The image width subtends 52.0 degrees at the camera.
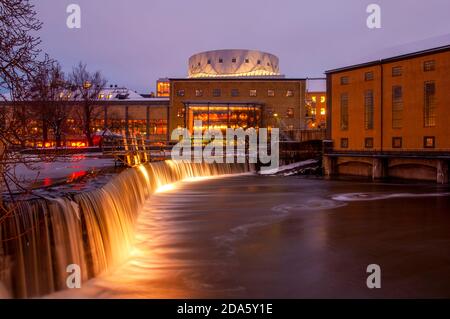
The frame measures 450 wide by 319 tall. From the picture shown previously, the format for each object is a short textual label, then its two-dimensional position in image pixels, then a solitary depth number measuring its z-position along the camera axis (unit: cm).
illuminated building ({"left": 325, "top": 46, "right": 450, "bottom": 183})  3362
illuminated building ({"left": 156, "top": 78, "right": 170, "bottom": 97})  15675
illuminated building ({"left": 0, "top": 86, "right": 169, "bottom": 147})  8206
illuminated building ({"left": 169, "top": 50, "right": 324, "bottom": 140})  7094
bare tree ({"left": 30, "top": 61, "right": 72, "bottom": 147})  3843
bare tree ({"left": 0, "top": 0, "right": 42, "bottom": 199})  854
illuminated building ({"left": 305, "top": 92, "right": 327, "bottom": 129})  13800
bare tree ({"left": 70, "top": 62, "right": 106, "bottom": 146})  5466
